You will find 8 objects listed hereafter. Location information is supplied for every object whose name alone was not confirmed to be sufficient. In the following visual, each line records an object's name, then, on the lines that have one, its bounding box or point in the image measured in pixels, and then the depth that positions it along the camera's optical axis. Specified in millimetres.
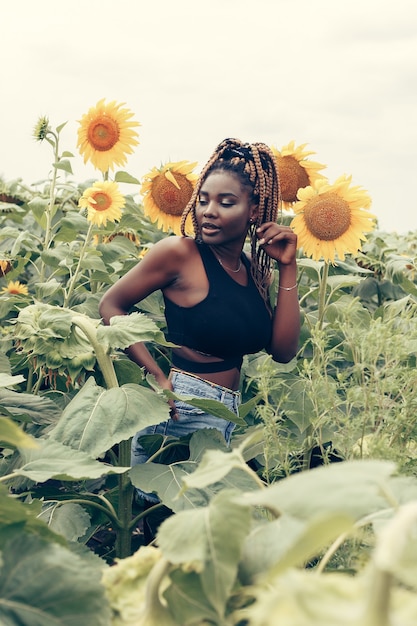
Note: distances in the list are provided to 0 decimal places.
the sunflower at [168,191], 2686
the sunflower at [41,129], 3074
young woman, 2229
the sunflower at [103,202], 2854
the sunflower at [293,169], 2607
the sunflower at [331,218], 2453
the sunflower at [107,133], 2900
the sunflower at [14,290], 2973
